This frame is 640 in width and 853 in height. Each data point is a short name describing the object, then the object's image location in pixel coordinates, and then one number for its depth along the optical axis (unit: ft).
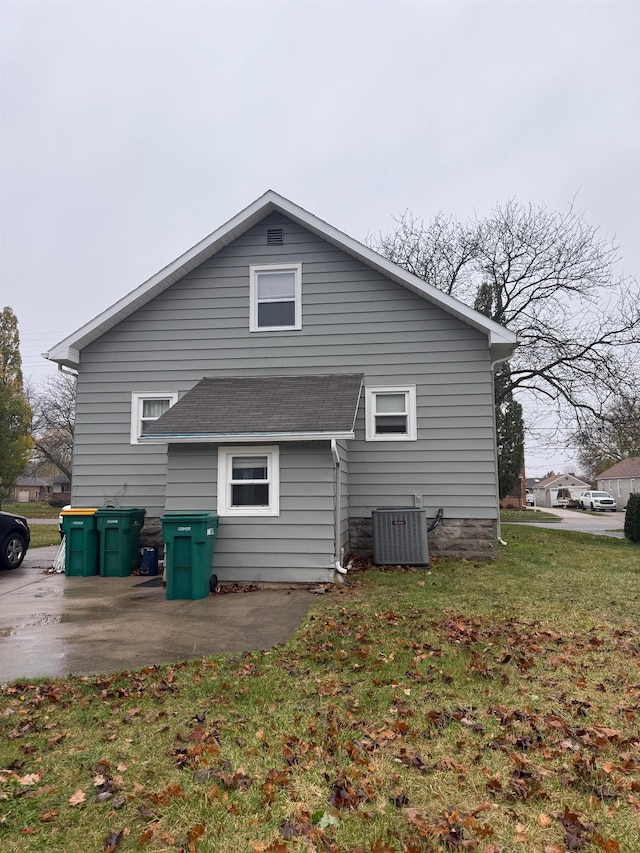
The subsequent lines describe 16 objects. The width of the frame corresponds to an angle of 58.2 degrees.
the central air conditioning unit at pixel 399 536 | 33.86
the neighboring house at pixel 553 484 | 276.92
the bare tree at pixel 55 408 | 157.99
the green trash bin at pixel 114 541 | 33.01
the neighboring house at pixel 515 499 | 156.56
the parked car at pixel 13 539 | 35.81
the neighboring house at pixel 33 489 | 246.06
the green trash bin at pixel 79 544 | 33.09
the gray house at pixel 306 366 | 36.27
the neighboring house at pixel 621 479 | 184.75
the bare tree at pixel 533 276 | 62.03
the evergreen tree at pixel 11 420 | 102.53
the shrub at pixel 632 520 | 54.08
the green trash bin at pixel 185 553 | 26.73
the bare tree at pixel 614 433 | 57.16
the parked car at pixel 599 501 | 161.68
